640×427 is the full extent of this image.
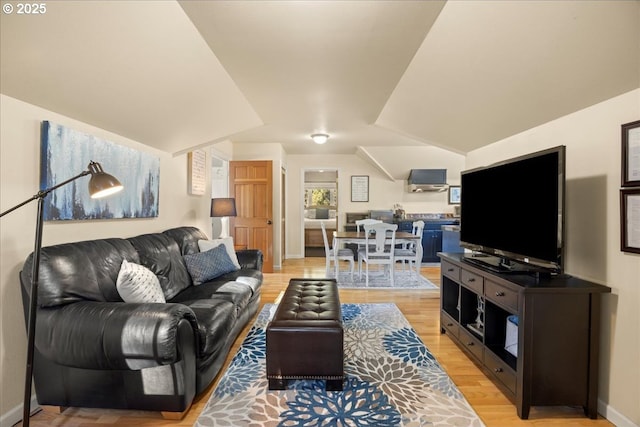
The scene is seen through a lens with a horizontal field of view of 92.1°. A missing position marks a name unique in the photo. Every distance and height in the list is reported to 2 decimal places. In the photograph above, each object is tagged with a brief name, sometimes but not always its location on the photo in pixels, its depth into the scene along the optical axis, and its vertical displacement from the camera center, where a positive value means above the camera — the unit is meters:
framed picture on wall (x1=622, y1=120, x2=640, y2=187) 1.61 +0.32
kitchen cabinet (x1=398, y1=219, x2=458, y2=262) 6.48 -0.61
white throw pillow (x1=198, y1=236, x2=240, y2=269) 3.52 -0.44
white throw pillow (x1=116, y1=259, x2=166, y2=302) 2.07 -0.54
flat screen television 1.82 +0.00
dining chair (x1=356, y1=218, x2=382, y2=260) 5.26 -0.22
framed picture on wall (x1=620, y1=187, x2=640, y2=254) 1.61 -0.03
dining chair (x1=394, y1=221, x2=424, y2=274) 4.90 -0.69
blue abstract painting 2.02 +0.25
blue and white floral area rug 1.80 -1.22
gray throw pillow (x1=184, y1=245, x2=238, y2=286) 3.12 -0.60
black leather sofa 1.63 -0.75
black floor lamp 1.34 -0.22
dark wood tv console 1.76 -0.75
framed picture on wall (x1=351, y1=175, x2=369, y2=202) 7.34 +0.52
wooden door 5.66 +0.15
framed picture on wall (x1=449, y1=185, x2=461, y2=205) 7.23 +0.41
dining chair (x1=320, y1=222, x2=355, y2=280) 4.99 -0.73
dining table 4.86 -0.46
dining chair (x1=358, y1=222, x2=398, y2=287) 4.61 -0.53
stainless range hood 6.89 +0.76
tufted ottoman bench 2.00 -0.93
